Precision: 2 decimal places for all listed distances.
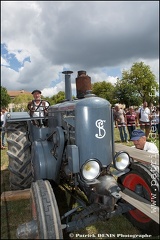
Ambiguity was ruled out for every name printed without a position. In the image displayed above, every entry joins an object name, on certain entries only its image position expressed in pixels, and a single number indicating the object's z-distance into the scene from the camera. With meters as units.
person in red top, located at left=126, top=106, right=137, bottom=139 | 9.15
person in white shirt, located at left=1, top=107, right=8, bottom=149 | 9.10
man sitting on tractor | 4.41
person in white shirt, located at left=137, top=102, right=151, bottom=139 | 8.74
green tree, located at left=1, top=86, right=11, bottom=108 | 57.37
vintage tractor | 2.09
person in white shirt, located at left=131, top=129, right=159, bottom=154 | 3.63
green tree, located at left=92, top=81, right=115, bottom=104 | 54.79
